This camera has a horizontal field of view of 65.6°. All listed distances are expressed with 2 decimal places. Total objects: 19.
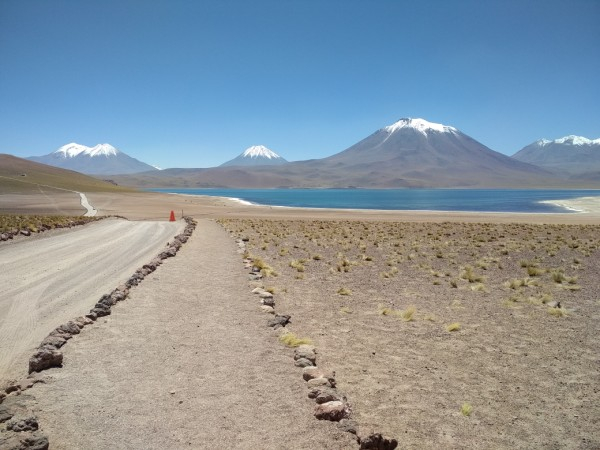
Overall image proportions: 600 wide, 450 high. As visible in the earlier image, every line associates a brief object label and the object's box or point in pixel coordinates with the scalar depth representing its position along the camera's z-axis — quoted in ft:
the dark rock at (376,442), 15.38
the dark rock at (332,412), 17.50
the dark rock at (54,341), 23.83
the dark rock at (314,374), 21.25
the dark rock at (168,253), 57.52
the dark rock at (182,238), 75.92
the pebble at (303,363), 22.97
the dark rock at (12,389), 18.86
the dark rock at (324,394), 18.74
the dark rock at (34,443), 14.69
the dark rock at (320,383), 20.31
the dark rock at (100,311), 30.40
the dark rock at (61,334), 25.45
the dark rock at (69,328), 26.37
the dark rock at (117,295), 34.09
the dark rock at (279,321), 29.96
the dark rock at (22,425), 15.84
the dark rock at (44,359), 21.01
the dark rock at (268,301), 35.60
